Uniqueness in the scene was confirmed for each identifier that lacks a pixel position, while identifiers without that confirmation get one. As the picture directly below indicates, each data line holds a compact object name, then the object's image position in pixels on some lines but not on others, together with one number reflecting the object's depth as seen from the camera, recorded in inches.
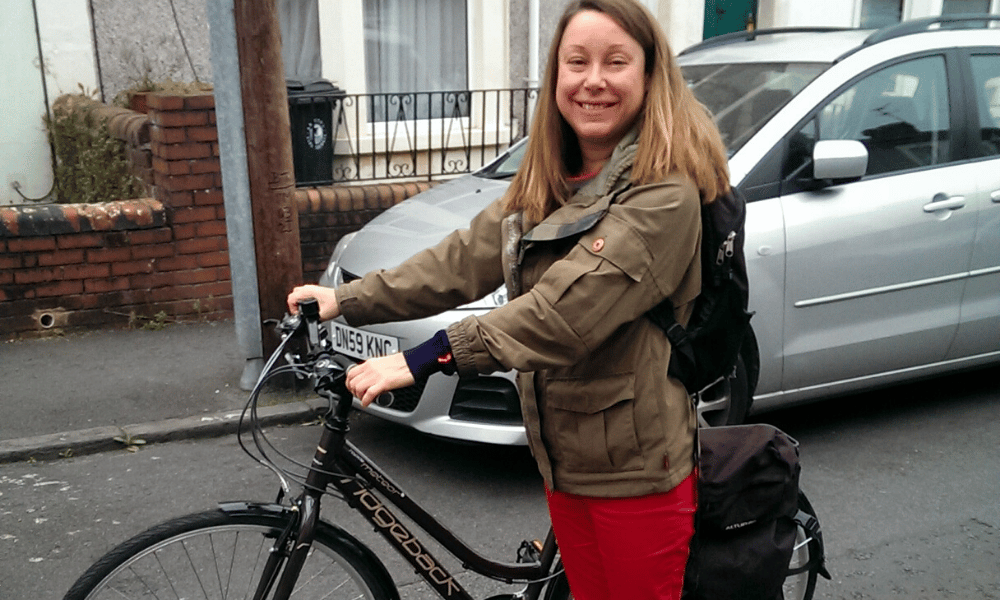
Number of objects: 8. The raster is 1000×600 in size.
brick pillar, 244.1
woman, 75.0
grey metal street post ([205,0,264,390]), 187.8
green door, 381.1
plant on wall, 267.9
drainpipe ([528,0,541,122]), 322.3
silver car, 163.6
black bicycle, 85.2
